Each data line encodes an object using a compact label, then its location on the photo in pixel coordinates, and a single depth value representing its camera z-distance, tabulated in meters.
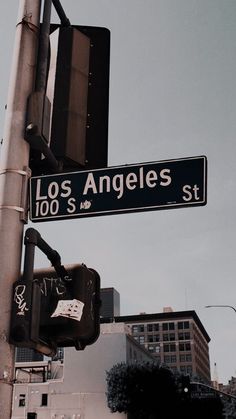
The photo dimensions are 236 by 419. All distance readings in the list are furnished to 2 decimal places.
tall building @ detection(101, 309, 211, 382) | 149.12
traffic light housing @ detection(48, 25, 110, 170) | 4.38
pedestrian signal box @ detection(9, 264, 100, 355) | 3.09
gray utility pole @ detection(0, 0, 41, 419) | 3.21
